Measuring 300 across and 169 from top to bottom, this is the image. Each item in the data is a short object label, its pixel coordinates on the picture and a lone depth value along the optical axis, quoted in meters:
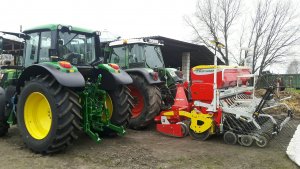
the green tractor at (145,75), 5.51
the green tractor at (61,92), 3.62
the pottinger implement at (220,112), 4.33
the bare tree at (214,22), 22.28
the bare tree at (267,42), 20.95
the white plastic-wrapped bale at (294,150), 3.51
